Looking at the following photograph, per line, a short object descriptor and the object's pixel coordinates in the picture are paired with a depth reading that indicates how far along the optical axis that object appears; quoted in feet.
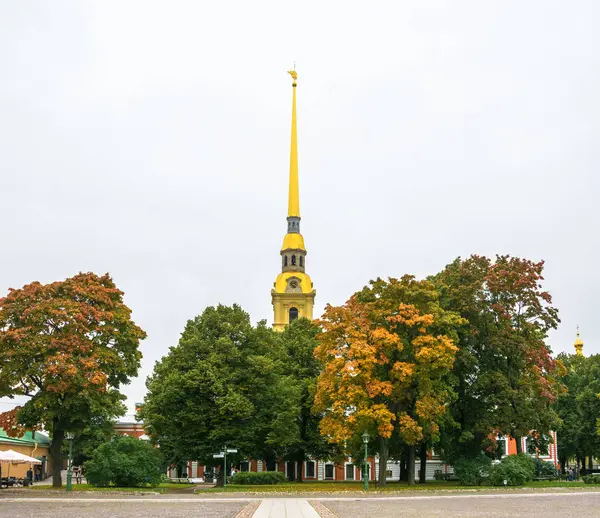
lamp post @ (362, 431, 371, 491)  135.03
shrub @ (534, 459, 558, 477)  200.13
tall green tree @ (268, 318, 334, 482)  167.22
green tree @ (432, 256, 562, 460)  154.40
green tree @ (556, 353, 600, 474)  230.81
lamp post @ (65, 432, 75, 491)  128.98
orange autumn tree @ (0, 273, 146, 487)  131.75
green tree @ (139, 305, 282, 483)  160.25
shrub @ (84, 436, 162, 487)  138.72
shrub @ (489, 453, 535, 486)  146.72
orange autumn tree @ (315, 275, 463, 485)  141.08
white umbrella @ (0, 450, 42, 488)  141.08
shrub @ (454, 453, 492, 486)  152.25
